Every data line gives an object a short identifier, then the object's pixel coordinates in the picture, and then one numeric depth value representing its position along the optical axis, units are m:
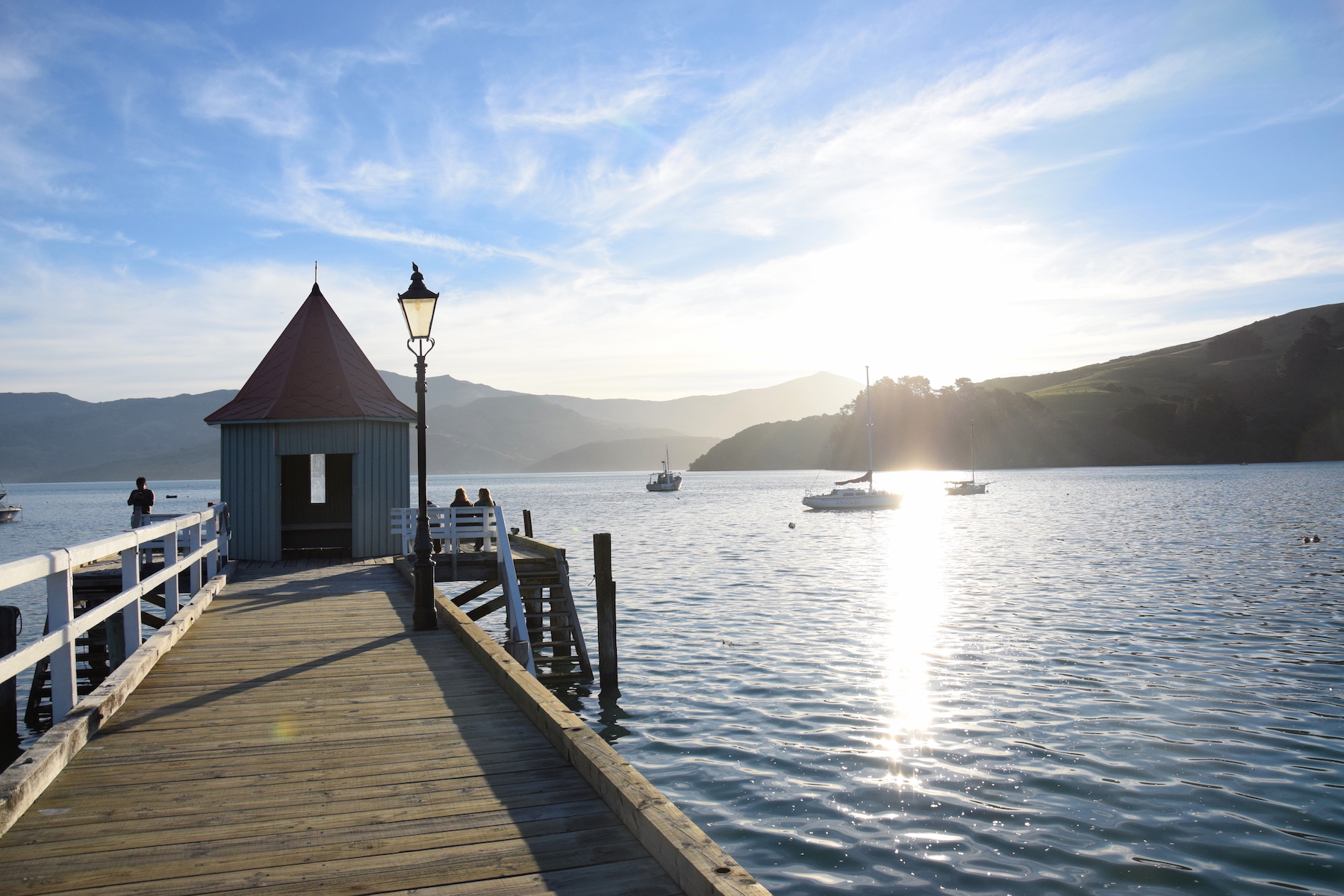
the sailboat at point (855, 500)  66.38
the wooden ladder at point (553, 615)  14.93
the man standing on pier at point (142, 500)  18.36
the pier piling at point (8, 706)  6.70
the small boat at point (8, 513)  80.25
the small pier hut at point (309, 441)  18.58
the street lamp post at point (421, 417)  10.69
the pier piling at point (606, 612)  13.99
